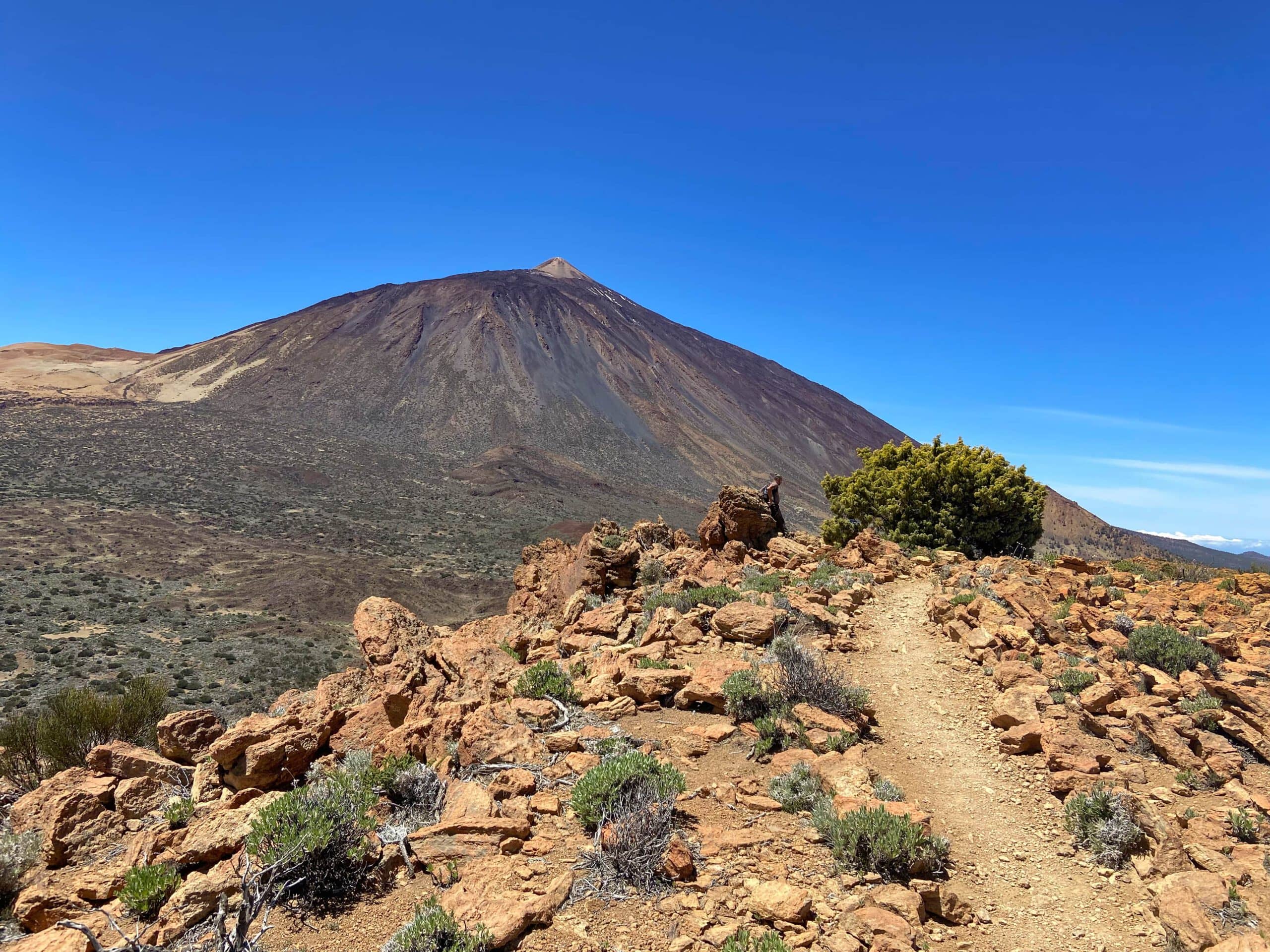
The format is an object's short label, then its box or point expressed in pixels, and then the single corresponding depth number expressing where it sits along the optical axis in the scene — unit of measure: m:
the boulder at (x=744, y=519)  14.35
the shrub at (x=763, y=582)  10.62
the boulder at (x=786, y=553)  13.18
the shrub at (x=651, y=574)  12.08
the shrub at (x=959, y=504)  16.69
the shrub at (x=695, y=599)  9.89
